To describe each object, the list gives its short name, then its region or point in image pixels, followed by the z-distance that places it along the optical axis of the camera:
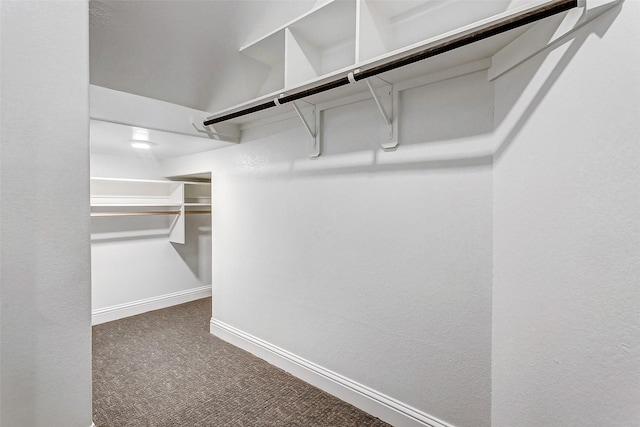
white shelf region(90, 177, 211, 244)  3.51
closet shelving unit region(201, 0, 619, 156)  1.22
